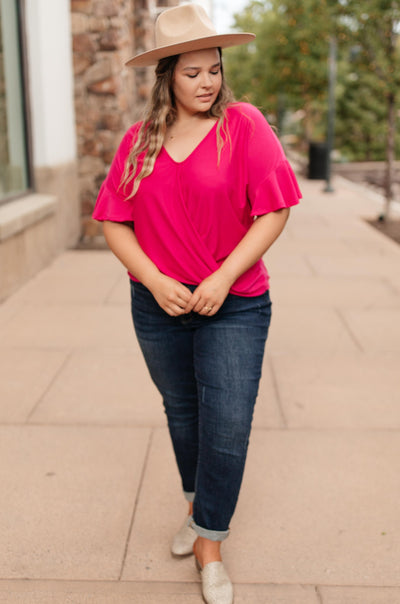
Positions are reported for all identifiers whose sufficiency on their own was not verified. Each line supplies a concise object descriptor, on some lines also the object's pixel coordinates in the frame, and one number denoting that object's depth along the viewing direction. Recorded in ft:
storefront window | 23.75
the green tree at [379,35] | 33.99
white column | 25.32
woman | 7.06
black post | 50.86
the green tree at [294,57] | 60.31
